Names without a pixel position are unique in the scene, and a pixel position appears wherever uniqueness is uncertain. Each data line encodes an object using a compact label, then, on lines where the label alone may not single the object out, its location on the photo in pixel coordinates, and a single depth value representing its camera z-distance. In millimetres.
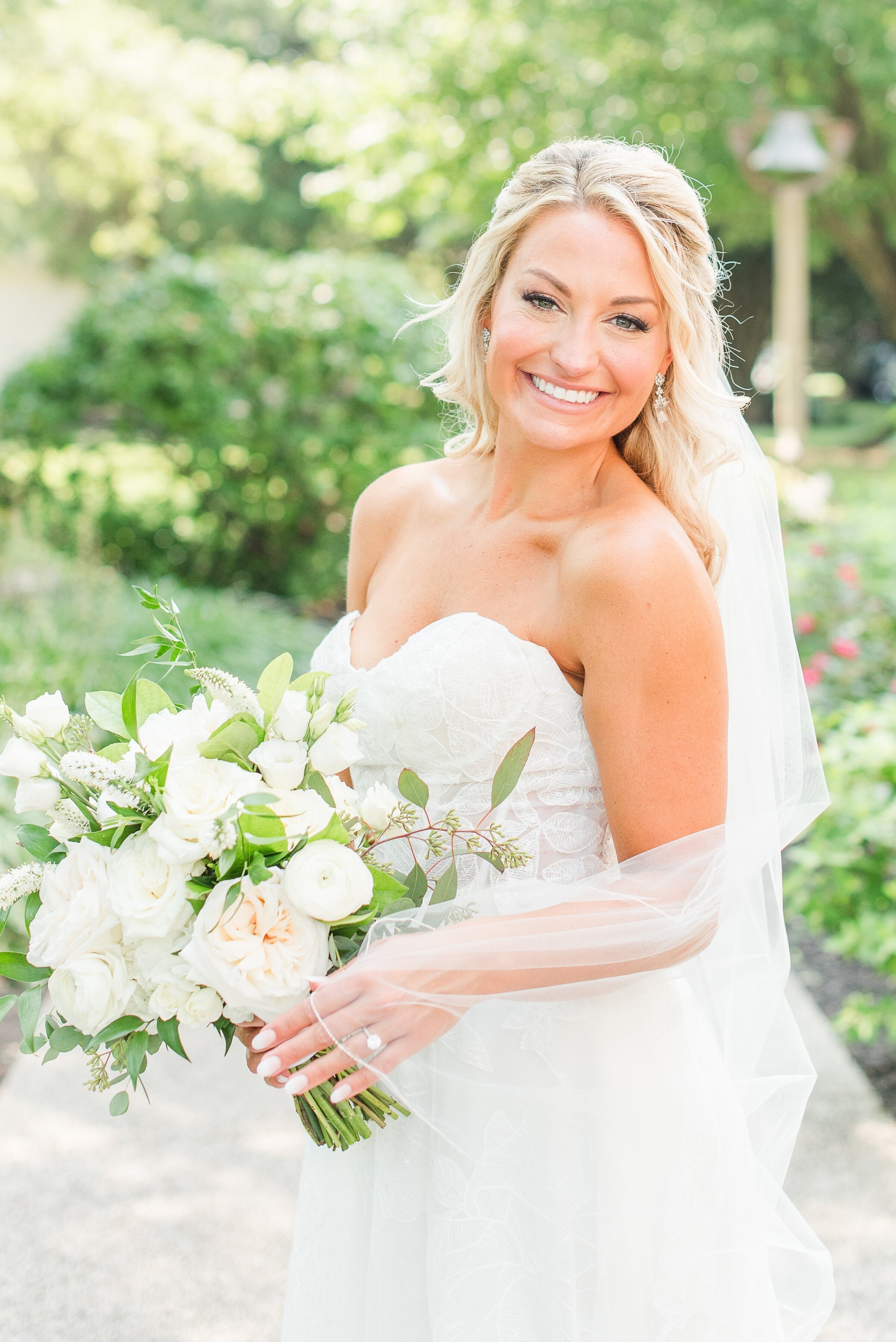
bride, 1809
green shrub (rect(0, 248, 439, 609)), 9516
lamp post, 11000
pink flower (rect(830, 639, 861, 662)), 5652
